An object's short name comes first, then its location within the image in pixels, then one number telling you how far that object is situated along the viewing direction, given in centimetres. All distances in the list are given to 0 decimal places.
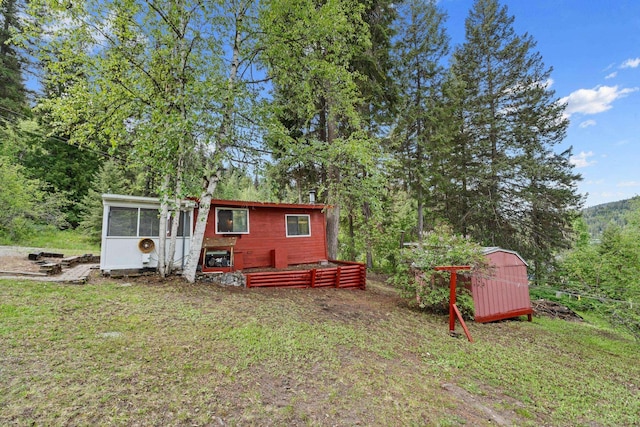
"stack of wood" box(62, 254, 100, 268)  811
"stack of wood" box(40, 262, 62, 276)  654
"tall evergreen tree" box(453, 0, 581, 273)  1241
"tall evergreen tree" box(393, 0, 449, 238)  1205
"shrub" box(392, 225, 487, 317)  650
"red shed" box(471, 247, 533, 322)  662
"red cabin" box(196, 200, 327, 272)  873
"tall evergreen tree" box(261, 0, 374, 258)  709
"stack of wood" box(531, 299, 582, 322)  948
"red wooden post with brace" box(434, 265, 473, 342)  558
